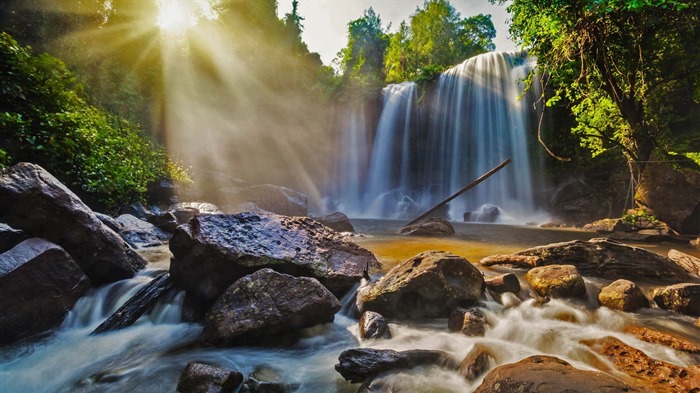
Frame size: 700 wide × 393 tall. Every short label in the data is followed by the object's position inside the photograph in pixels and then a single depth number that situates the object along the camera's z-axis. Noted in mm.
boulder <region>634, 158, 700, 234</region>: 8914
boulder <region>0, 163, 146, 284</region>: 3967
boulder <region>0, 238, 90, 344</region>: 3230
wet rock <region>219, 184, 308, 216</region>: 13953
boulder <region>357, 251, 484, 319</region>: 3883
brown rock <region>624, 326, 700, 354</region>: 2928
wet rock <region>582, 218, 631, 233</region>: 10411
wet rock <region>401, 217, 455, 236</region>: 10961
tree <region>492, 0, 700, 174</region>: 7156
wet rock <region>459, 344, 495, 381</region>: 2703
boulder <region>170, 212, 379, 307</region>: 4078
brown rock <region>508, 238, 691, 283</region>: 4895
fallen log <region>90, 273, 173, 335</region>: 3854
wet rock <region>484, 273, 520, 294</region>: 4387
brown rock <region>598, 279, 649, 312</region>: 3844
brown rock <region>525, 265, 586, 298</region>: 4234
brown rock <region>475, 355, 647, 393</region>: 1870
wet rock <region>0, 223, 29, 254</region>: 3785
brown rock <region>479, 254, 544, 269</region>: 5711
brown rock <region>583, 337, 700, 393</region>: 2299
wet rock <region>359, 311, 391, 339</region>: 3459
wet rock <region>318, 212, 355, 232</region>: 11944
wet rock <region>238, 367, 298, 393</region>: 2508
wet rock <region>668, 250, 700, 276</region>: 5113
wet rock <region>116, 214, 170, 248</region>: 7434
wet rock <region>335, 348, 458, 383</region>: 2670
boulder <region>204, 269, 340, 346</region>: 3191
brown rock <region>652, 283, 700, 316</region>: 3672
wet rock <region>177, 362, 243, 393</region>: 2422
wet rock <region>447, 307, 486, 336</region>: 3406
